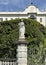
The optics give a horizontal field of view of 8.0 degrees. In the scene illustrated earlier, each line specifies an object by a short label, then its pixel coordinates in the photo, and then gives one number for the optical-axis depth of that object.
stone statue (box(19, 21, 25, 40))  18.84
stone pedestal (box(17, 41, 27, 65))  18.23
